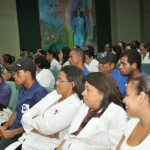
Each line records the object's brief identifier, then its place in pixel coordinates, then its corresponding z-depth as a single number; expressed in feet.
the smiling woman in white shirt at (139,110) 6.79
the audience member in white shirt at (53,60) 27.80
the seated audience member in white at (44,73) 19.75
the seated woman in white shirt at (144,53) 27.64
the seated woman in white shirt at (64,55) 24.35
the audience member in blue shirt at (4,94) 14.01
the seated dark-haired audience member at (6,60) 24.97
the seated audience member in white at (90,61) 23.29
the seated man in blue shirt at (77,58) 18.19
